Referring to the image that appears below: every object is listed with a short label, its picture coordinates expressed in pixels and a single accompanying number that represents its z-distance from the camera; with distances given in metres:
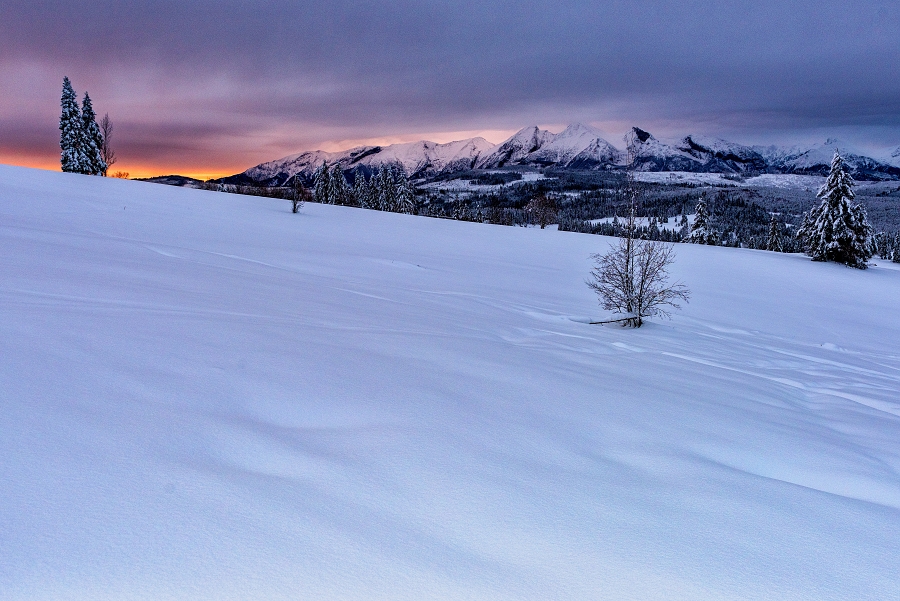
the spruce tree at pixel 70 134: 45.94
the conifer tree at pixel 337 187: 63.09
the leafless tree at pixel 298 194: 30.64
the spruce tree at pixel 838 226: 32.41
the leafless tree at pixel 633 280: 10.13
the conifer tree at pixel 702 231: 52.69
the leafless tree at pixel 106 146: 50.69
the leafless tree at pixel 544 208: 48.70
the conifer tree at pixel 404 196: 62.94
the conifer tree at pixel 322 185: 63.59
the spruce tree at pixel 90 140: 47.03
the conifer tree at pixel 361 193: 66.06
